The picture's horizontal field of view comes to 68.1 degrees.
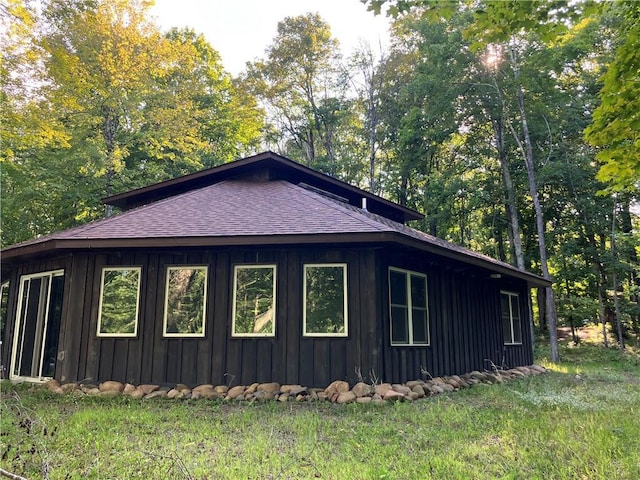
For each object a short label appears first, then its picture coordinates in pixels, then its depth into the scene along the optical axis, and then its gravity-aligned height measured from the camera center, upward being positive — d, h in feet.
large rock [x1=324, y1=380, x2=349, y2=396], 21.90 -2.70
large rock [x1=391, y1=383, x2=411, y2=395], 21.90 -2.77
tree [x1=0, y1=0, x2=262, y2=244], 34.32 +19.34
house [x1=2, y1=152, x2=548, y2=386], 23.07 +1.55
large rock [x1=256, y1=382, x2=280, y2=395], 22.41 -2.73
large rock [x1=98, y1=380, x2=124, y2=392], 23.44 -2.80
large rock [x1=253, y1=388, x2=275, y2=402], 21.84 -3.04
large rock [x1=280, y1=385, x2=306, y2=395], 22.16 -2.79
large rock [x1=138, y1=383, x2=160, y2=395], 23.14 -2.86
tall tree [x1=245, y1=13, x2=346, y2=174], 72.54 +38.62
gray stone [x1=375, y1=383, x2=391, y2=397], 21.45 -2.72
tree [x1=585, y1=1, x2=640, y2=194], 14.56 +6.86
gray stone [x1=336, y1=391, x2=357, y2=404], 20.98 -3.03
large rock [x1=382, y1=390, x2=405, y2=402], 21.02 -2.96
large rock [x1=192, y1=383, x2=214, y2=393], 22.86 -2.82
